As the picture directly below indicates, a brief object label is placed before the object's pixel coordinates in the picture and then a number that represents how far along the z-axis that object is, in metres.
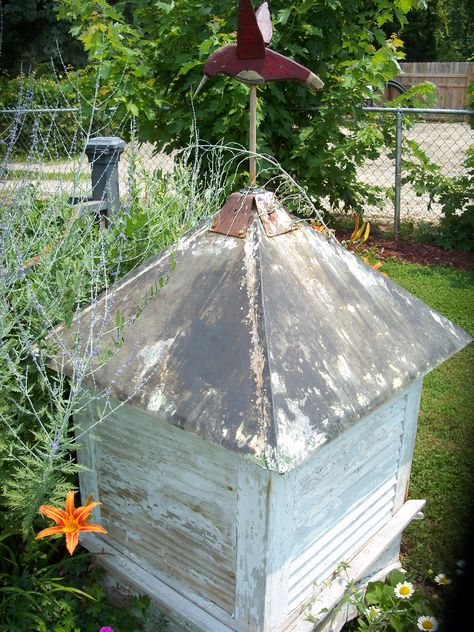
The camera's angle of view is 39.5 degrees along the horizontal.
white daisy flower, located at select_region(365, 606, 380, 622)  2.12
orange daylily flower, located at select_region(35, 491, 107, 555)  1.66
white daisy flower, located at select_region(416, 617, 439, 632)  2.15
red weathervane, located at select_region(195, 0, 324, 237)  1.77
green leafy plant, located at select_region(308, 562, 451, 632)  2.12
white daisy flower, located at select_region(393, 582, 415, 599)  2.25
